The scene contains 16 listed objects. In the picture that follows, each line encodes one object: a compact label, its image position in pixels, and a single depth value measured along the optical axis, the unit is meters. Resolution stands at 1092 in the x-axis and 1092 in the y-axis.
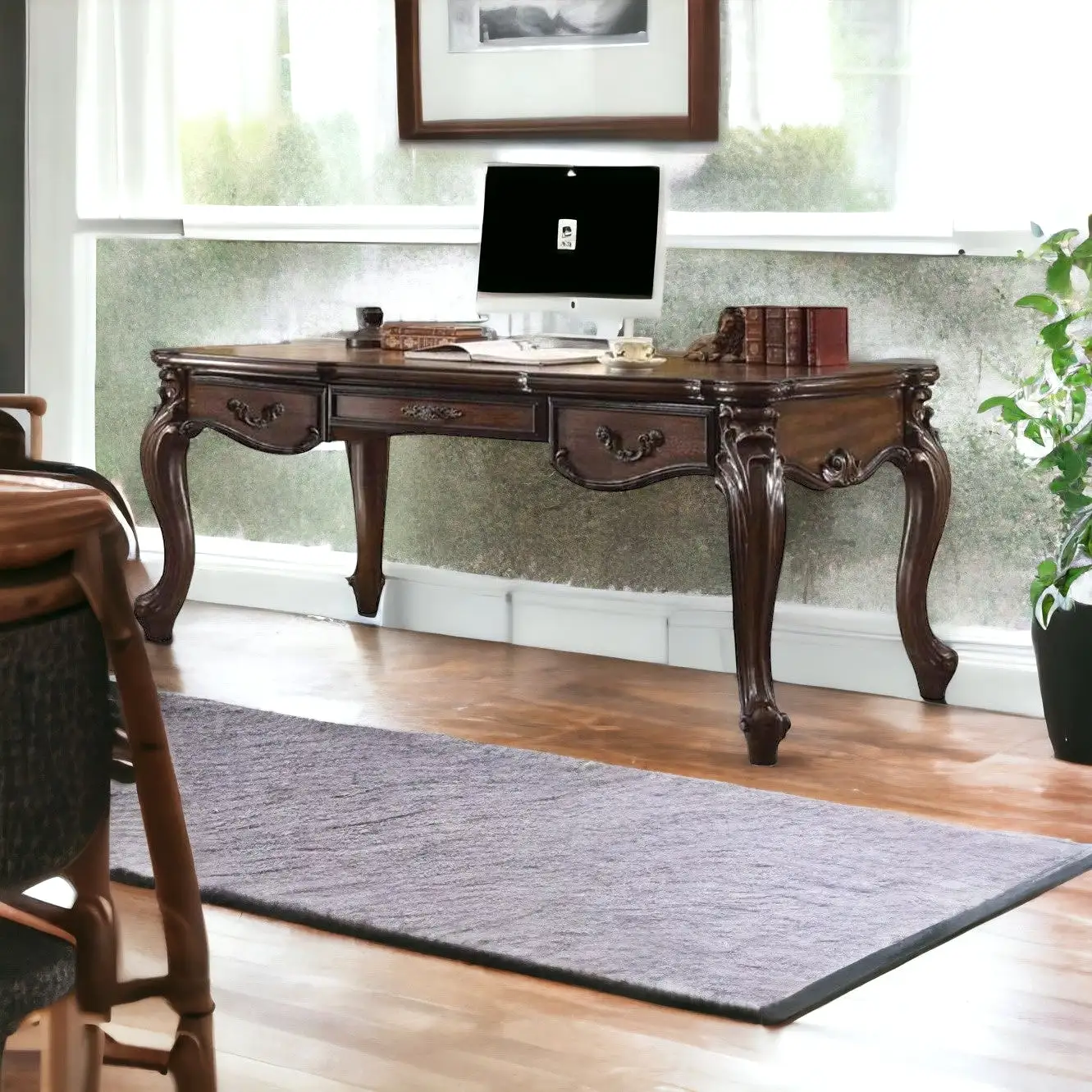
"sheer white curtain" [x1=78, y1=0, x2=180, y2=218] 7.62
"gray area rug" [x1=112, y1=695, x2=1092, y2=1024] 3.65
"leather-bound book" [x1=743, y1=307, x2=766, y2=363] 5.66
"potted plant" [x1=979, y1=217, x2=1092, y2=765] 5.15
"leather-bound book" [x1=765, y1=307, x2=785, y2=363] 5.63
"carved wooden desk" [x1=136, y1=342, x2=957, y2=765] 5.13
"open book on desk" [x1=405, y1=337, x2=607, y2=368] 5.75
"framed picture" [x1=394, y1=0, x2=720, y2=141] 6.28
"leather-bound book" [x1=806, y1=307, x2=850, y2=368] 5.58
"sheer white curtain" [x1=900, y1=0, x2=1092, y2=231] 5.61
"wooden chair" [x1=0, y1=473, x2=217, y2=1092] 1.71
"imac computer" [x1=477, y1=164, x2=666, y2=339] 6.05
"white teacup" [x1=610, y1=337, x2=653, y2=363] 5.80
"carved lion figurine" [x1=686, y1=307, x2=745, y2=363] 5.73
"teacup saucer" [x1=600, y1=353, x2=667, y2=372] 5.60
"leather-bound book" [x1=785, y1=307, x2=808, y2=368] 5.61
